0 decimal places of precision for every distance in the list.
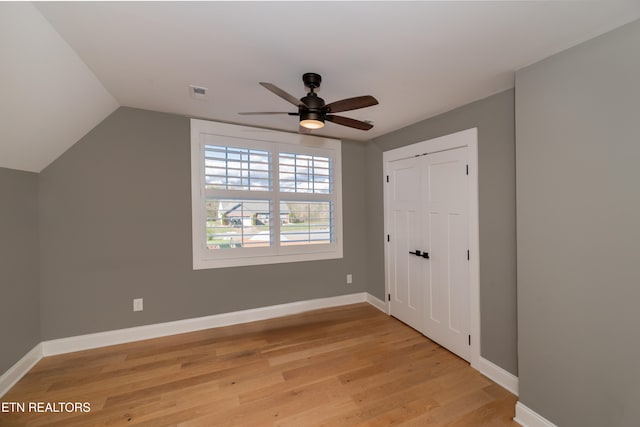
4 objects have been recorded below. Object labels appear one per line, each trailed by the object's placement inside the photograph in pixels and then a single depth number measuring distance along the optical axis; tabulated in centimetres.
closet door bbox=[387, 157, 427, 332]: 296
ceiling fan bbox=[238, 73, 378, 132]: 176
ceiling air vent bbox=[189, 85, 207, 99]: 219
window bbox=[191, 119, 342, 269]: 298
